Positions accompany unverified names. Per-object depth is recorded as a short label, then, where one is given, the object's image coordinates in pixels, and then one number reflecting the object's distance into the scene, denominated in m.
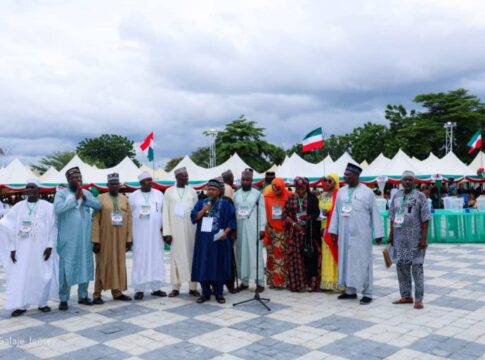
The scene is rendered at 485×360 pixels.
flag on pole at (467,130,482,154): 22.12
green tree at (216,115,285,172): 39.47
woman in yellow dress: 6.62
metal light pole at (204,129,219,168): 35.78
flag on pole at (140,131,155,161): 17.70
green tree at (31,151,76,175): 46.98
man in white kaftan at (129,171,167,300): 6.52
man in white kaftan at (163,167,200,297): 6.58
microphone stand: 6.00
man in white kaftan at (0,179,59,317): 5.64
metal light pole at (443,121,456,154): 36.70
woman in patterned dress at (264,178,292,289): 6.90
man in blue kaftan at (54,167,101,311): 5.89
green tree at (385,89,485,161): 39.78
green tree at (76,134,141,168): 58.00
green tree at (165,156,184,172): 67.00
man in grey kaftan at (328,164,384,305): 6.07
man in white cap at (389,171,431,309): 5.70
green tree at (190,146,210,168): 64.29
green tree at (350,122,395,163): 44.44
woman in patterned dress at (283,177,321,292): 6.68
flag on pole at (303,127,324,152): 9.43
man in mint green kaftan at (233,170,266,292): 6.78
